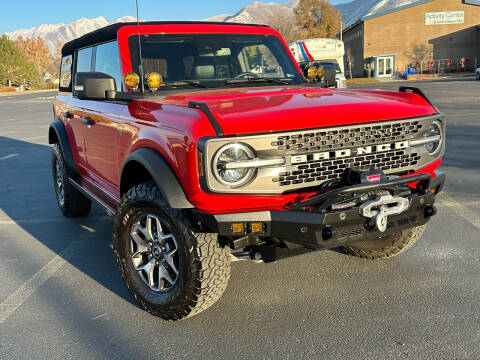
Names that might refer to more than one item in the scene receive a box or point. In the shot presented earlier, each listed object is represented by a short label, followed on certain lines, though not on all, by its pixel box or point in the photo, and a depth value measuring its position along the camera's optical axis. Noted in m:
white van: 23.27
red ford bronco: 2.69
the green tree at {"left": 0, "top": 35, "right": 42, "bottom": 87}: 82.62
